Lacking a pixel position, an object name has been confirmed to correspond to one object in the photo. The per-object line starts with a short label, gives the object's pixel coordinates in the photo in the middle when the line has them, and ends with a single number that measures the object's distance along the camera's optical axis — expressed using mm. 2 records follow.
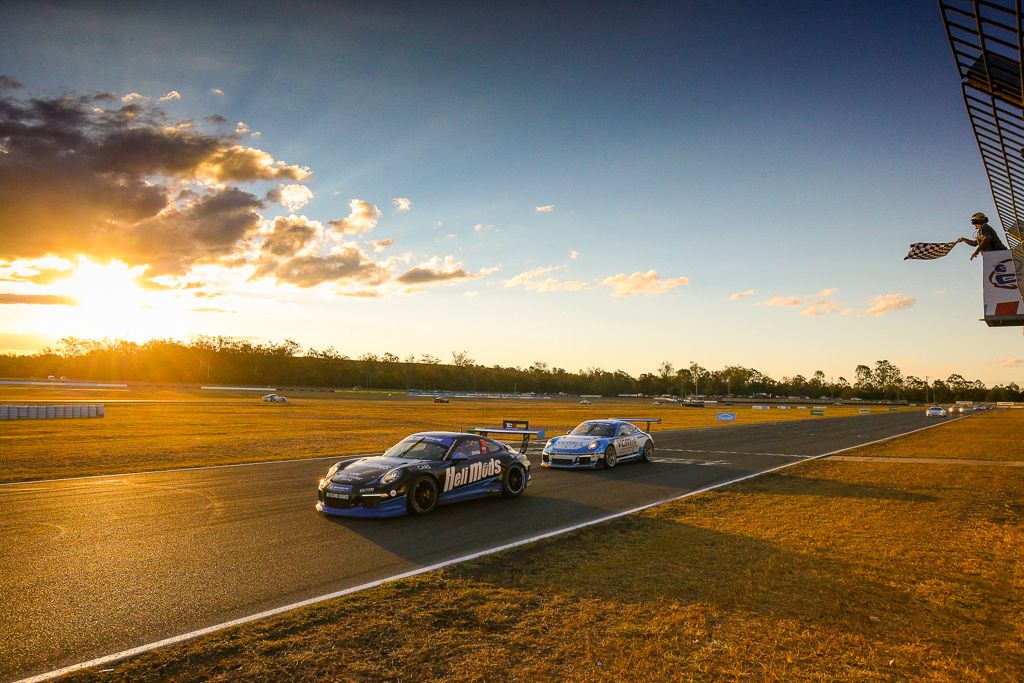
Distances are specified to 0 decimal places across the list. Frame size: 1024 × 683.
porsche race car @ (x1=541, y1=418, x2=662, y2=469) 17000
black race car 10055
